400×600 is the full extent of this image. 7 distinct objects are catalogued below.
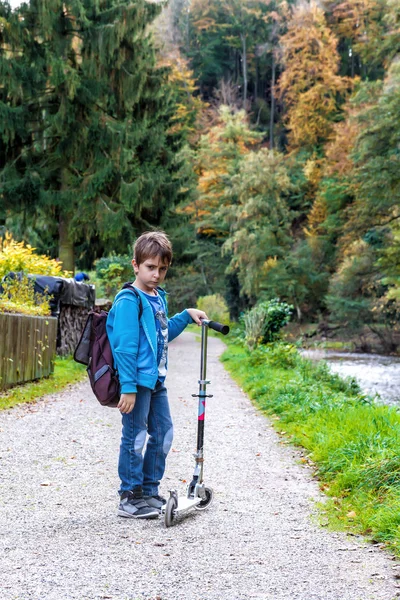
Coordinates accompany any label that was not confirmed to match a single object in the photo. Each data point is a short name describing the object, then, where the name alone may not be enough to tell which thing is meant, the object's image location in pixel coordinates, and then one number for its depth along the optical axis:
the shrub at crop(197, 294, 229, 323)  41.50
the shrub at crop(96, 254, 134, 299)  22.76
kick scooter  4.21
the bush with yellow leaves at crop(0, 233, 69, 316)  11.17
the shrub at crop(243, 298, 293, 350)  18.33
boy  4.20
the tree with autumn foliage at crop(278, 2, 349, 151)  48.59
